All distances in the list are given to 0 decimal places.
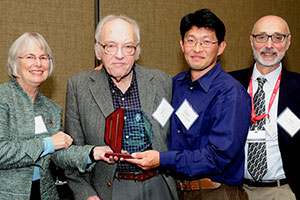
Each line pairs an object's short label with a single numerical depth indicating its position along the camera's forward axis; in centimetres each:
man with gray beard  225
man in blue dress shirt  190
